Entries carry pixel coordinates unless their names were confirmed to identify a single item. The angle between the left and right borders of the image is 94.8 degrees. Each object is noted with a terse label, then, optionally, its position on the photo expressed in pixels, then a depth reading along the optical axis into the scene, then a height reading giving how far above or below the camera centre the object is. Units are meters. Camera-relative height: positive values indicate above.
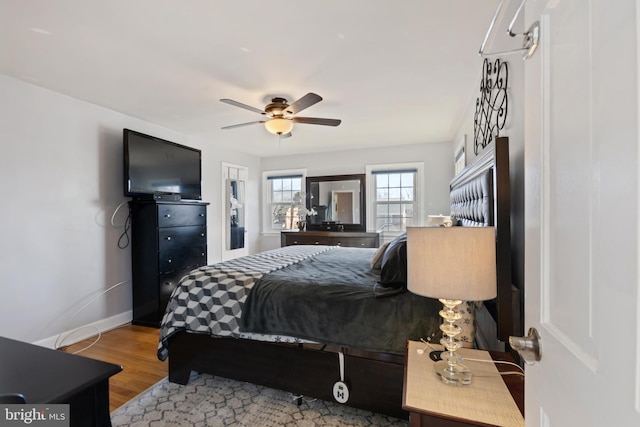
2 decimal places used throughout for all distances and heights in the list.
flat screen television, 3.28 +0.54
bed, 1.63 -0.67
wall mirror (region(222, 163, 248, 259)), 5.19 +0.03
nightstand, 0.97 -0.67
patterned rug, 1.77 -1.26
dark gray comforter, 1.65 -0.59
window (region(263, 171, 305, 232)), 5.88 +0.26
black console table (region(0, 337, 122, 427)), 0.90 -0.55
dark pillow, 1.80 -0.35
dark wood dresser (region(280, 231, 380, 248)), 4.95 -0.46
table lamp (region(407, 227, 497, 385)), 1.11 -0.21
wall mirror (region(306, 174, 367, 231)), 5.39 +0.18
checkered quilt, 1.95 -0.64
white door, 0.41 +0.00
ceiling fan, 2.71 +0.93
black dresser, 3.34 -0.50
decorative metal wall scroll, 1.78 +0.75
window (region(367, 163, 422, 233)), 5.09 +0.27
